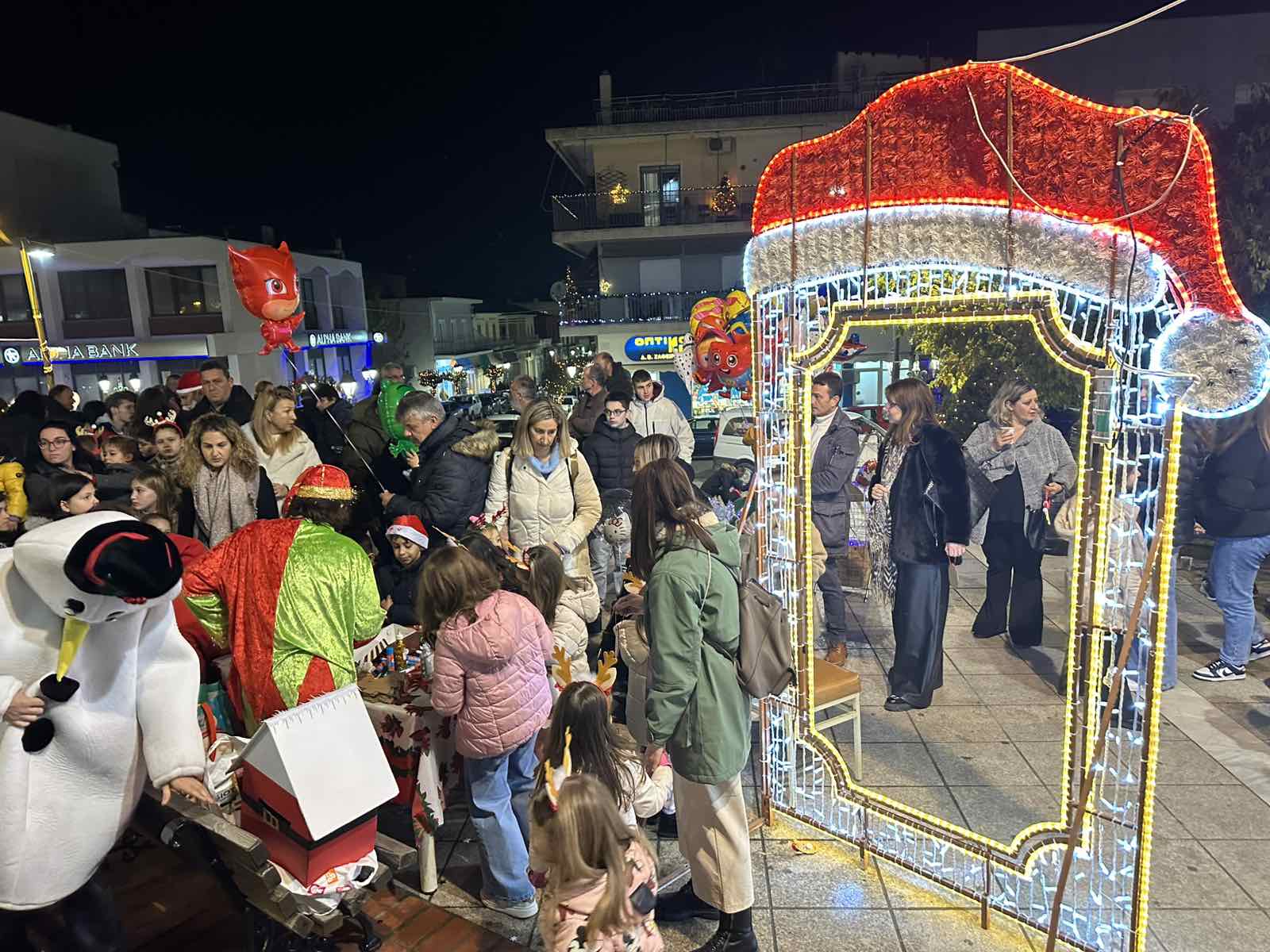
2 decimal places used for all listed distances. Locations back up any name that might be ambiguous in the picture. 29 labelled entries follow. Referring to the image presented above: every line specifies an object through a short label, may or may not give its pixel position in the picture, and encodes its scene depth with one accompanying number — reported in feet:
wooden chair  13.03
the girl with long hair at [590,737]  9.29
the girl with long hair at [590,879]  7.84
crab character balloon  28.78
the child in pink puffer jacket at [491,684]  10.56
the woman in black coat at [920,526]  15.20
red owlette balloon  24.32
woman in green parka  9.63
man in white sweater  23.97
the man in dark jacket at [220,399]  21.01
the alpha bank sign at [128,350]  82.79
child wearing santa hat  14.14
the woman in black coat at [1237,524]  17.29
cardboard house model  8.48
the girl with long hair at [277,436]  18.26
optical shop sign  72.33
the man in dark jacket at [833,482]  17.70
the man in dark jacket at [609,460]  20.85
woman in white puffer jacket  16.96
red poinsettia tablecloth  11.51
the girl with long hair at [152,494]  15.69
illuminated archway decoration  8.41
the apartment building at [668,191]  68.54
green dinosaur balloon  20.67
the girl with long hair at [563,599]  12.79
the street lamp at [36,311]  33.05
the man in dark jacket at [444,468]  16.90
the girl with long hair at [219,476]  16.43
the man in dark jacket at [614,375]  26.55
